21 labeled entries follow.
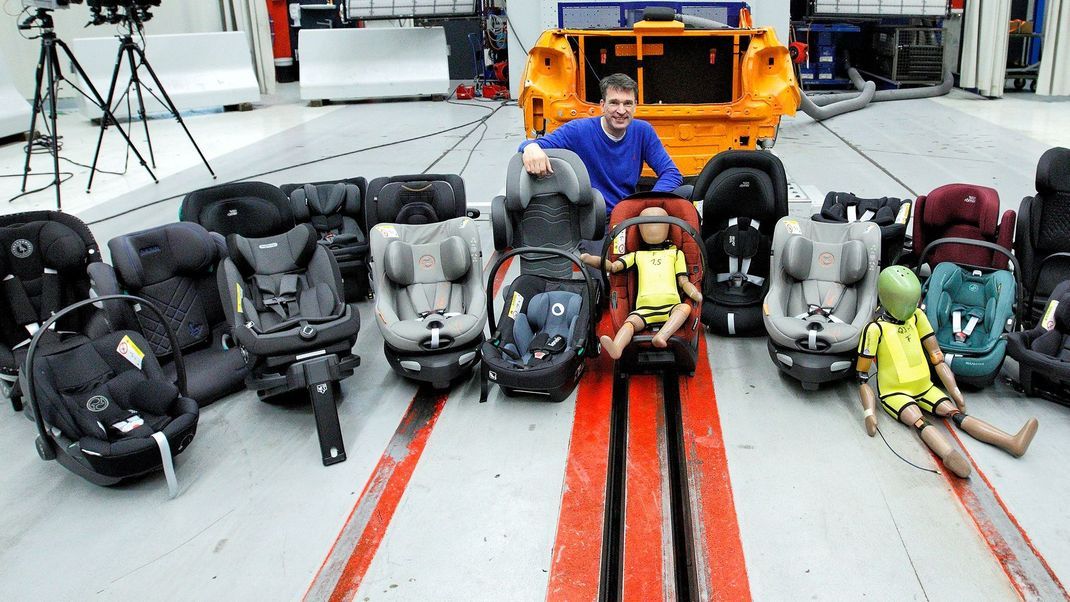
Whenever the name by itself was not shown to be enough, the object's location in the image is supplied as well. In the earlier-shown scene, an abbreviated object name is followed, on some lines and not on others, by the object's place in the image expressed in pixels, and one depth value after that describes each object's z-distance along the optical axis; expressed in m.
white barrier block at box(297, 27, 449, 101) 14.20
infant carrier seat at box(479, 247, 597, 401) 4.20
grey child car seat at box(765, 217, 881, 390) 4.21
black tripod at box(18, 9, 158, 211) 6.99
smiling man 5.43
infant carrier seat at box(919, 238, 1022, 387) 4.15
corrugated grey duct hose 12.61
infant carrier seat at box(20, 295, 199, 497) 3.60
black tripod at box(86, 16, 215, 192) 7.55
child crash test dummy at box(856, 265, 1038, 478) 3.92
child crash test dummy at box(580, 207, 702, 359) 4.32
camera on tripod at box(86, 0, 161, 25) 7.53
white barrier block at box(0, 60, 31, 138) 10.99
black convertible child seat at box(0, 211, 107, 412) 4.45
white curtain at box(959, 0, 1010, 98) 12.05
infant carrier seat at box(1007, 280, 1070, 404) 4.03
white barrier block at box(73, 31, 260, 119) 12.74
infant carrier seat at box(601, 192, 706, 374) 4.45
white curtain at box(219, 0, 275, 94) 15.71
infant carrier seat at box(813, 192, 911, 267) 5.16
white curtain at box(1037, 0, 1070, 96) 11.55
